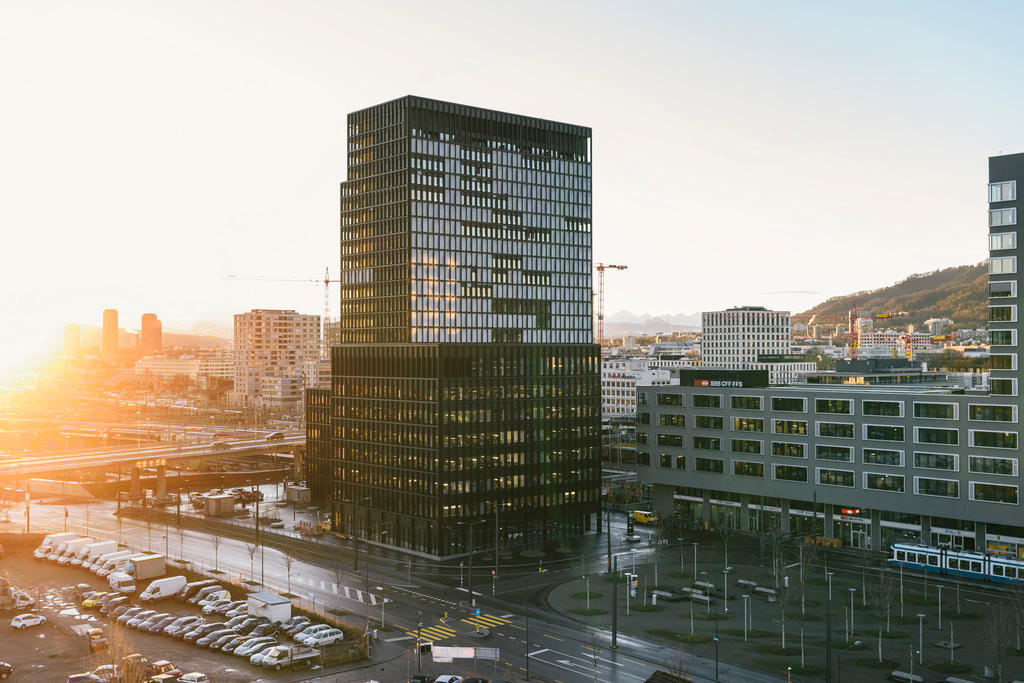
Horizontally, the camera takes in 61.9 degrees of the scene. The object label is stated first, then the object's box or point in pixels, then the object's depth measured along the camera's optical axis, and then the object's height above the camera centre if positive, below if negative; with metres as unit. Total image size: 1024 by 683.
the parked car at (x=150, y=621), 95.94 -30.27
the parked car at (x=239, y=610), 99.75 -30.44
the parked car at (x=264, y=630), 92.50 -30.31
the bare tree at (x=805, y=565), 95.33 -28.98
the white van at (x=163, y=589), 108.25 -30.20
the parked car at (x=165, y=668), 79.81 -29.69
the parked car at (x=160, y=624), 95.06 -30.35
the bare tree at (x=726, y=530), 131.12 -29.32
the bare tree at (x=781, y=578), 97.56 -27.81
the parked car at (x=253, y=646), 87.06 -30.26
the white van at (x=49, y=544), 133.25 -30.15
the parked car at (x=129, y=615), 98.50 -30.54
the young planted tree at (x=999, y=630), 81.62 -27.81
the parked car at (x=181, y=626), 93.75 -30.33
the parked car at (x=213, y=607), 102.44 -30.61
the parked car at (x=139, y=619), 96.84 -30.43
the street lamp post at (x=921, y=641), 82.85 -29.48
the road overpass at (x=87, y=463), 169.50 -23.40
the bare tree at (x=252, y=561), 121.06 -30.70
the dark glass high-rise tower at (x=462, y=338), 137.25 +2.71
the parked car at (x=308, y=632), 89.56 -29.95
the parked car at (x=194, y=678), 77.81 -29.71
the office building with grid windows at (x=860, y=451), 117.31 -15.46
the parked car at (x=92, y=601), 105.12 -30.68
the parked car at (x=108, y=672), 76.31 -29.13
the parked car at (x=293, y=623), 93.50 -29.98
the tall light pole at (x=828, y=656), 72.69 -26.18
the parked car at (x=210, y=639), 90.25 -30.29
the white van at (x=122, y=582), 111.19 -30.15
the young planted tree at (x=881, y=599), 91.38 -27.90
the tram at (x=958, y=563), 110.25 -28.26
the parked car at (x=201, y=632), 92.19 -30.33
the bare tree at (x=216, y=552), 126.27 -31.31
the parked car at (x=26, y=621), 96.06 -30.43
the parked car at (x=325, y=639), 88.33 -30.13
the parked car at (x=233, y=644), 88.75 -30.42
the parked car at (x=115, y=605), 102.69 -30.68
